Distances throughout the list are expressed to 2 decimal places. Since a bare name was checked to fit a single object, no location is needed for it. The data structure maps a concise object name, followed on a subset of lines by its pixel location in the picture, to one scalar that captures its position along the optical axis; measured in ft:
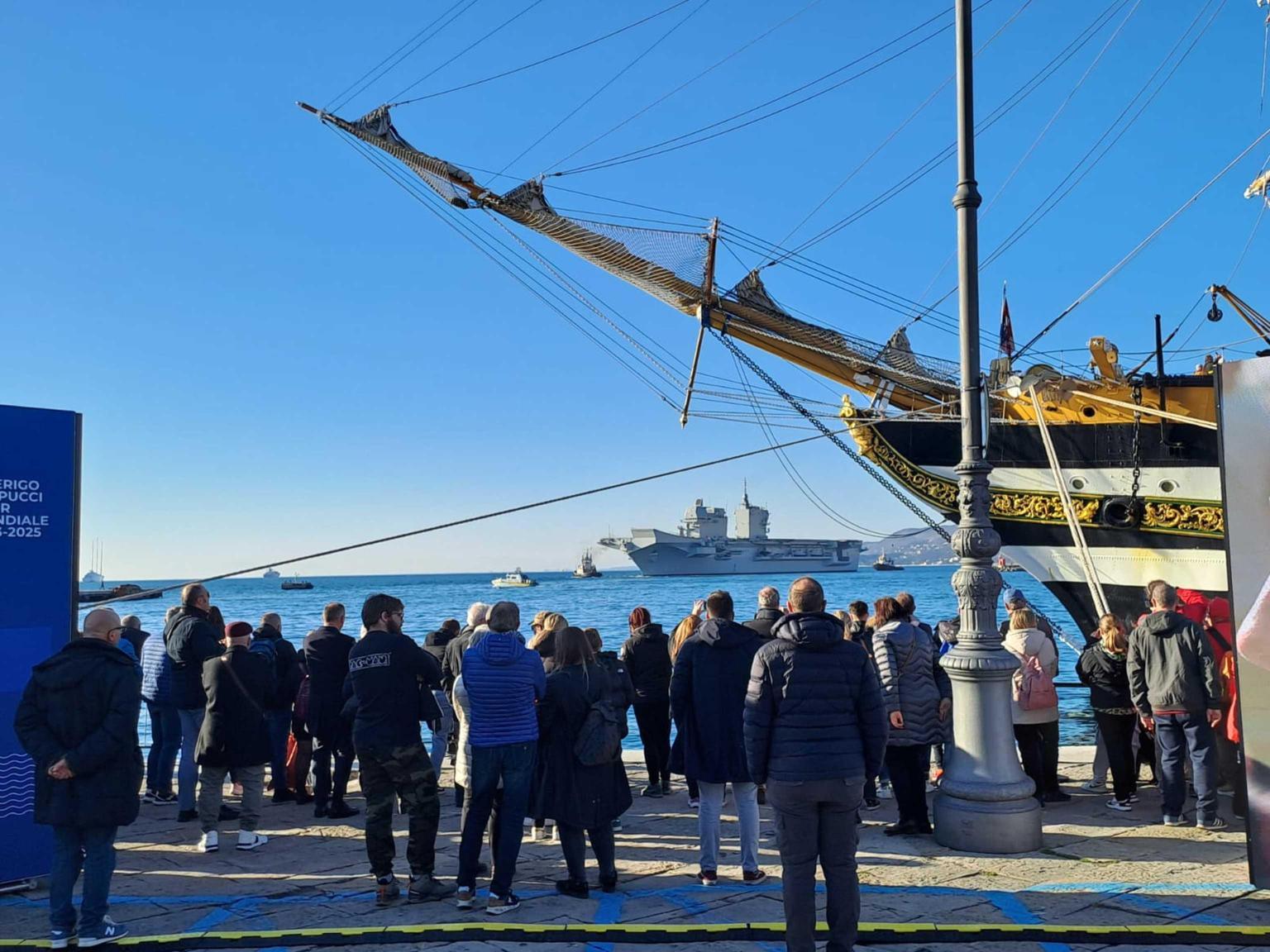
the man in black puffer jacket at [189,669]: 22.88
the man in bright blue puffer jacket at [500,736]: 16.48
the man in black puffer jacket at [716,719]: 17.47
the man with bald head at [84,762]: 14.82
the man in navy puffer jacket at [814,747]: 13.44
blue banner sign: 18.26
